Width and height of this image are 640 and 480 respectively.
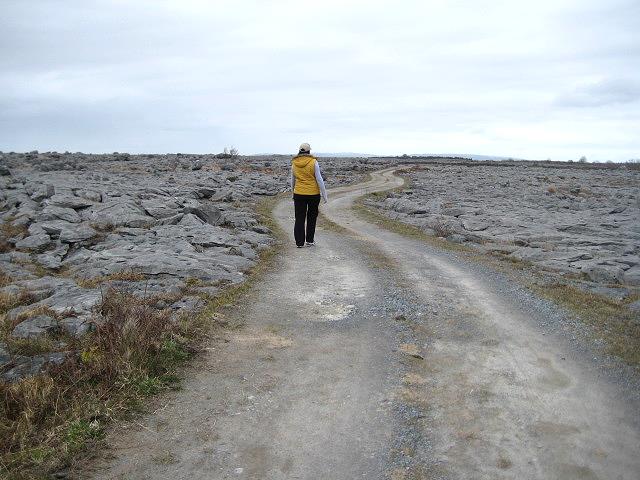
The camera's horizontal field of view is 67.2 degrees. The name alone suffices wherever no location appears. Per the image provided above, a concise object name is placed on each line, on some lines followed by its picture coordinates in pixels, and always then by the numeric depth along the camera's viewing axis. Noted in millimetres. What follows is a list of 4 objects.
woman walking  14734
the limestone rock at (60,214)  18897
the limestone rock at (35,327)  7783
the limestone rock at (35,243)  15969
